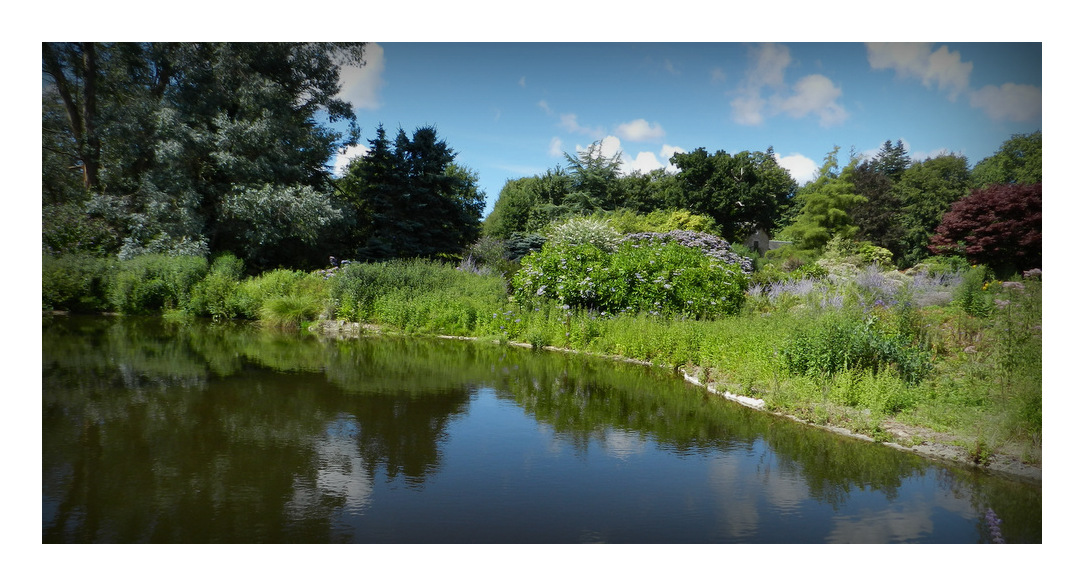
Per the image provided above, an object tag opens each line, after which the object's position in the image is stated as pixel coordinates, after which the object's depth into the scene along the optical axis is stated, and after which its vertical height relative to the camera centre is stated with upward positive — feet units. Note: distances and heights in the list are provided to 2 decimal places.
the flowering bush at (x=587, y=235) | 44.42 +4.55
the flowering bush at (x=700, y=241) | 42.34 +4.07
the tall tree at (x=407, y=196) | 57.82 +9.70
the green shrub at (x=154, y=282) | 32.17 +0.66
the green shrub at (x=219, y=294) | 37.88 -0.03
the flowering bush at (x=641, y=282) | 30.30 +0.64
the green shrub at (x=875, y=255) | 54.74 +3.74
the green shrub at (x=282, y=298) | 37.19 -0.29
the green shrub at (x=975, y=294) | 18.86 -0.03
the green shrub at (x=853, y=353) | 18.47 -1.89
